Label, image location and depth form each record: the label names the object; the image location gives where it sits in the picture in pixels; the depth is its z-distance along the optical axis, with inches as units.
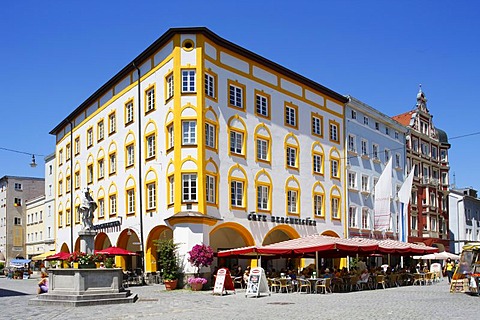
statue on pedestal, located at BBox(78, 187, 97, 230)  1088.8
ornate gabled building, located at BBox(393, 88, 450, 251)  2370.8
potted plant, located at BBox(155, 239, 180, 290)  1291.8
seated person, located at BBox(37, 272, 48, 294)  1034.7
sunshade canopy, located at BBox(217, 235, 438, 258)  1149.1
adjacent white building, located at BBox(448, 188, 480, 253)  2847.0
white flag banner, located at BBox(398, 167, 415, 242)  1985.7
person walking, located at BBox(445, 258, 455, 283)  1477.6
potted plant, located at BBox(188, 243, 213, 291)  1256.8
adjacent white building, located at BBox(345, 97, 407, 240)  1913.1
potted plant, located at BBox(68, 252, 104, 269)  975.0
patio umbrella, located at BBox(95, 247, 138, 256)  1418.6
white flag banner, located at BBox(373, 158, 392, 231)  1900.8
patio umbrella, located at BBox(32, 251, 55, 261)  2178.9
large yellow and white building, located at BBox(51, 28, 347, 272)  1362.0
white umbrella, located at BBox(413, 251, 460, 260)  1838.1
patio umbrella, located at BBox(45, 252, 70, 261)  1633.9
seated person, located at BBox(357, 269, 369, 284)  1259.5
